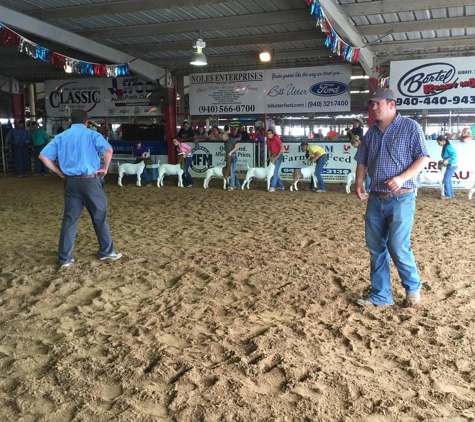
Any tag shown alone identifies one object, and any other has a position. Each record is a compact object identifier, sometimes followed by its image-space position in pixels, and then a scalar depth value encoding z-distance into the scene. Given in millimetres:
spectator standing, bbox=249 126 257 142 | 16250
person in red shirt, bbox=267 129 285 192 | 13023
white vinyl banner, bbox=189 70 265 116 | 16719
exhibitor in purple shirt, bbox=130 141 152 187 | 14859
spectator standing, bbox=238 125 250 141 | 16234
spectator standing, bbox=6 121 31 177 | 17562
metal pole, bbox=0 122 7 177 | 17978
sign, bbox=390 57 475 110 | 13906
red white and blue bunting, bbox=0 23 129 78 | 9781
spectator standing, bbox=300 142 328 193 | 12953
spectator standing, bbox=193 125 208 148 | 16327
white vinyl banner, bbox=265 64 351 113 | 15750
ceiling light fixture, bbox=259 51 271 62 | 15031
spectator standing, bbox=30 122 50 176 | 17797
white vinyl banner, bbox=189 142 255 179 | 16062
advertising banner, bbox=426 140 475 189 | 12992
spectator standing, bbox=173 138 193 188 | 14297
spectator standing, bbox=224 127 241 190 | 13317
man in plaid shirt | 4027
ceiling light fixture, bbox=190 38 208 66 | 11867
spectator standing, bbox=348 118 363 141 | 14070
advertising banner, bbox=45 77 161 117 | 18547
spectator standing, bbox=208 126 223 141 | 16380
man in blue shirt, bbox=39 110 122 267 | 5535
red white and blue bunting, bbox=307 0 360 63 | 9019
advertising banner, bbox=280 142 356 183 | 14508
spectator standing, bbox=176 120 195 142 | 16109
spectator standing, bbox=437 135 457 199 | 11469
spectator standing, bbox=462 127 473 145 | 12500
